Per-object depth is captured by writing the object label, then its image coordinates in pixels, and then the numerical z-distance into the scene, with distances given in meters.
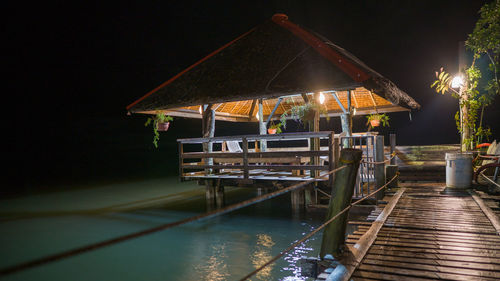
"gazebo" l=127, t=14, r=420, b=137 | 8.14
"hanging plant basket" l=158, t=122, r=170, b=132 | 10.86
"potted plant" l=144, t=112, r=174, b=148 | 10.77
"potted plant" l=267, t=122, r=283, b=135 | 12.73
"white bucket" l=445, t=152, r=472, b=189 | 7.50
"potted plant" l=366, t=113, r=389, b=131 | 11.59
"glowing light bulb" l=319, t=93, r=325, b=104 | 10.13
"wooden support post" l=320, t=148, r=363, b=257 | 3.48
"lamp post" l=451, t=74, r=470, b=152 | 10.05
